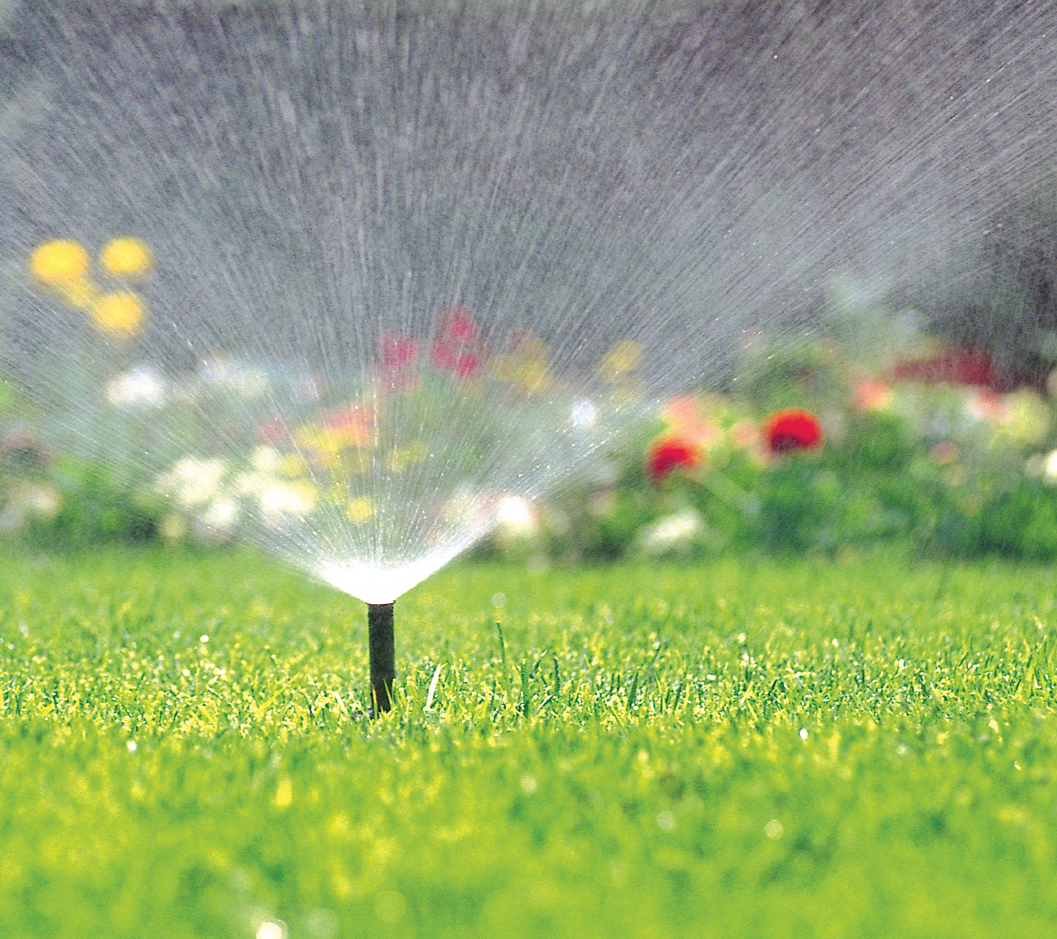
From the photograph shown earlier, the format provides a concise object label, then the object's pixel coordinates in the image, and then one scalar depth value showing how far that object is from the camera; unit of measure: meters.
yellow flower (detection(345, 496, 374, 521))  4.64
